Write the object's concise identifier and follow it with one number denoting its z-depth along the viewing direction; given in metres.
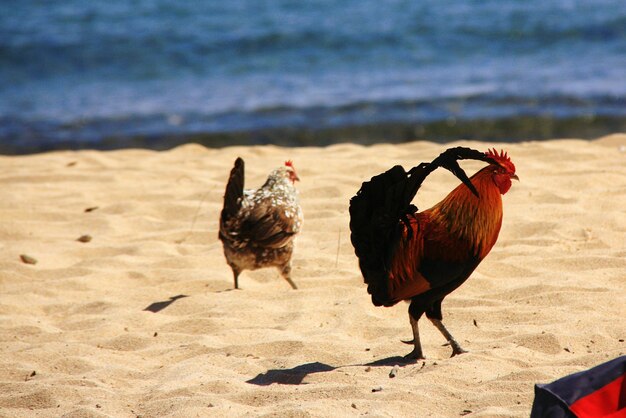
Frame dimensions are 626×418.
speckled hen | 11.65
